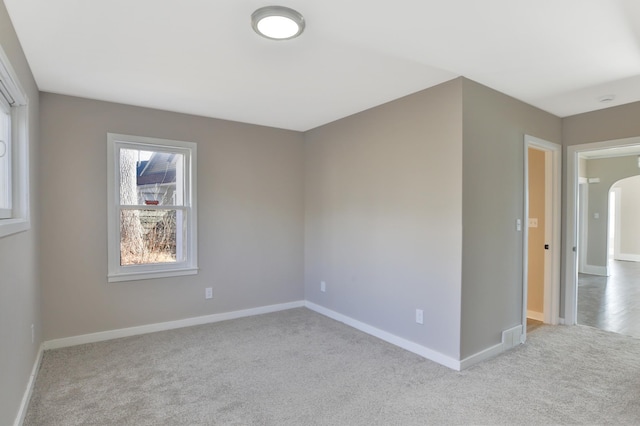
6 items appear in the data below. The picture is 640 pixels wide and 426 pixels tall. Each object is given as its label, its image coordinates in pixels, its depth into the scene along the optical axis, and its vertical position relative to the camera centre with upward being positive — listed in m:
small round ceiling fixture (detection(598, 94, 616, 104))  3.37 +1.09
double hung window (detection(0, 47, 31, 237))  2.10 +0.38
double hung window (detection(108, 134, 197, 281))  3.64 +0.03
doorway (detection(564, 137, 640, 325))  6.83 -0.13
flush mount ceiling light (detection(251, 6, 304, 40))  1.93 +1.07
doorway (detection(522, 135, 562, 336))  4.06 -0.24
